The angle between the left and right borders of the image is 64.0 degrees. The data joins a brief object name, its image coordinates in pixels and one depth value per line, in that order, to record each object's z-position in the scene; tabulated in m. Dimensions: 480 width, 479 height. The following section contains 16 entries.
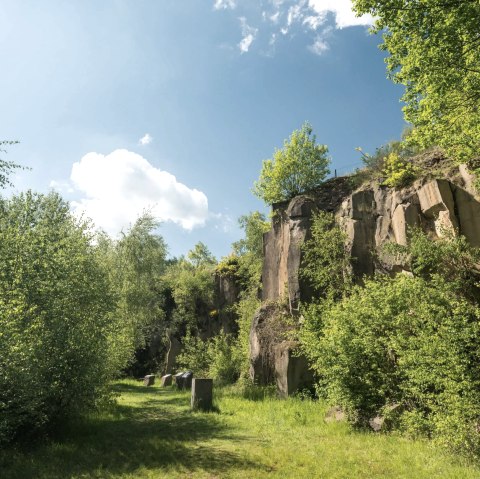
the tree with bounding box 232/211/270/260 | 39.50
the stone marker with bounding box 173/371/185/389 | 22.38
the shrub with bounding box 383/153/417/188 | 16.84
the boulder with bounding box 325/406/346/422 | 11.68
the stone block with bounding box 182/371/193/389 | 21.91
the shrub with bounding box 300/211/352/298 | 17.66
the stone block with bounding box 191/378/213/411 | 14.77
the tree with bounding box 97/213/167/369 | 29.25
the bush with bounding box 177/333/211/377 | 27.08
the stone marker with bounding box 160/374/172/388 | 25.45
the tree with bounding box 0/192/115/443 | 8.38
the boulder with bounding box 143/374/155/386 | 27.77
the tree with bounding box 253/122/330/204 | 23.84
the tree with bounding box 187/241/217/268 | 66.02
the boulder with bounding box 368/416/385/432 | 10.15
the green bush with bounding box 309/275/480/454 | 7.91
